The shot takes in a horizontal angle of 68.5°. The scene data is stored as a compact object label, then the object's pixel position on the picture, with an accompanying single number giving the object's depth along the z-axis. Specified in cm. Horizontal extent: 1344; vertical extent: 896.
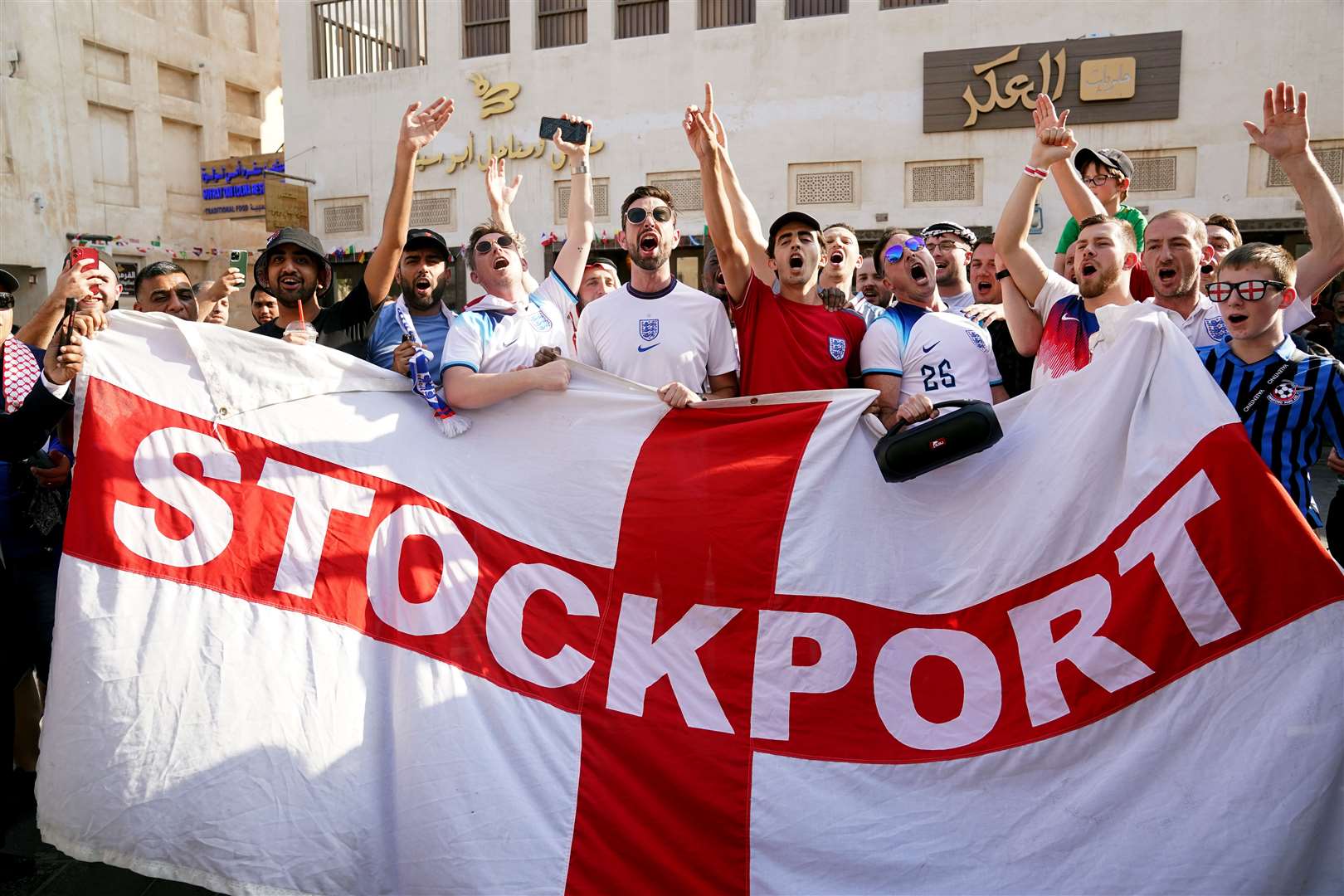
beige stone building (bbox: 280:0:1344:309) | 1284
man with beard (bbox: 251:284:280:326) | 487
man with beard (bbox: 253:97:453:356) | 397
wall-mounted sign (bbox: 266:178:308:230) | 1692
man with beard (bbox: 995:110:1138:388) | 328
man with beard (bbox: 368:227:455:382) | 394
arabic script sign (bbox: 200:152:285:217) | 1841
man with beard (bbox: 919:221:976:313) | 458
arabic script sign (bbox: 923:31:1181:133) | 1298
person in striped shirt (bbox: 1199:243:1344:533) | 299
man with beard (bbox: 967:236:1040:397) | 385
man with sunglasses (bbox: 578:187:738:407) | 368
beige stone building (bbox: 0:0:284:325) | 1792
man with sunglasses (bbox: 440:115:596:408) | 329
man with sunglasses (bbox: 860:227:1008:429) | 356
